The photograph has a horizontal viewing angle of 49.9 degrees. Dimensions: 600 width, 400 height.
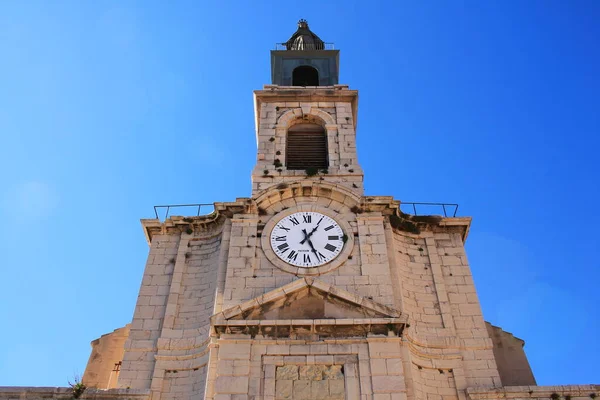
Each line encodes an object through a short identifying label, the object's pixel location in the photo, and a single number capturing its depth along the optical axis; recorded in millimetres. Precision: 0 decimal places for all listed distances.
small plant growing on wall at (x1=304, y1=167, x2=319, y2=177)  17906
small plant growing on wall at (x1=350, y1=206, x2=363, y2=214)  16484
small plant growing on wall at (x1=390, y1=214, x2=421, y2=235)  16719
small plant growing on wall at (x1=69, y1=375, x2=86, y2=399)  13219
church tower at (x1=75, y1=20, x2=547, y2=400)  12992
